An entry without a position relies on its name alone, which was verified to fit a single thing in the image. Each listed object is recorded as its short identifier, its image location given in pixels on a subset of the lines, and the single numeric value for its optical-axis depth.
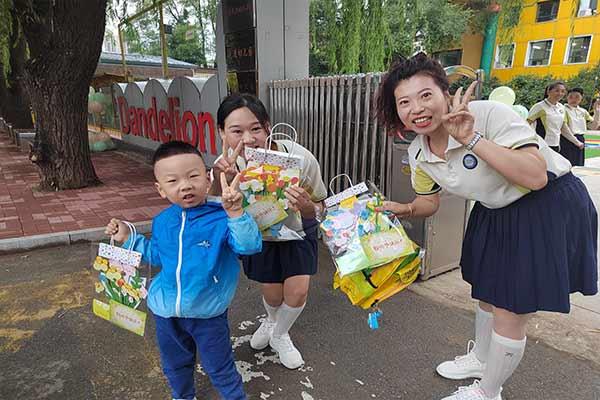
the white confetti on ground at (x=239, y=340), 2.52
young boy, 1.61
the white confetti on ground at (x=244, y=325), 2.71
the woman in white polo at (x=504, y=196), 1.47
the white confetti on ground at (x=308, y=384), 2.13
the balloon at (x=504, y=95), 4.52
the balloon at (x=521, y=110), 4.40
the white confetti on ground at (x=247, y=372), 2.20
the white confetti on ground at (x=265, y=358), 2.35
